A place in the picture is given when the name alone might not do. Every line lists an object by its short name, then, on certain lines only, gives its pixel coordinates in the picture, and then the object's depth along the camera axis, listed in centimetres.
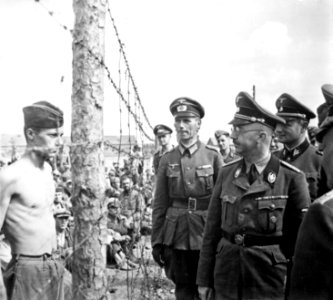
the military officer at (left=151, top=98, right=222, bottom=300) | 505
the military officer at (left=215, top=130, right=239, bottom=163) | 955
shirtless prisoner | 305
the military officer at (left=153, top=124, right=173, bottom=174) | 889
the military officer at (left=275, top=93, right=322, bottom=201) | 493
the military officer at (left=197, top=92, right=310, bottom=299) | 349
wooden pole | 335
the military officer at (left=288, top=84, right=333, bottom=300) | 152
